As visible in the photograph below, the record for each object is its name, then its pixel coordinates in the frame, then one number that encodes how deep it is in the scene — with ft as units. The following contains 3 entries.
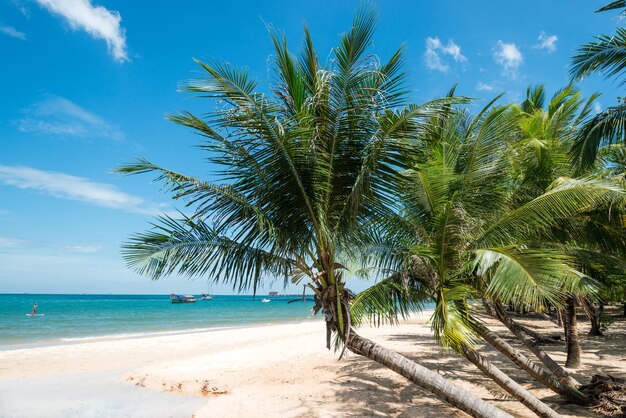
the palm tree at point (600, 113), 21.06
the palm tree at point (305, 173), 14.08
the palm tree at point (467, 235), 13.79
